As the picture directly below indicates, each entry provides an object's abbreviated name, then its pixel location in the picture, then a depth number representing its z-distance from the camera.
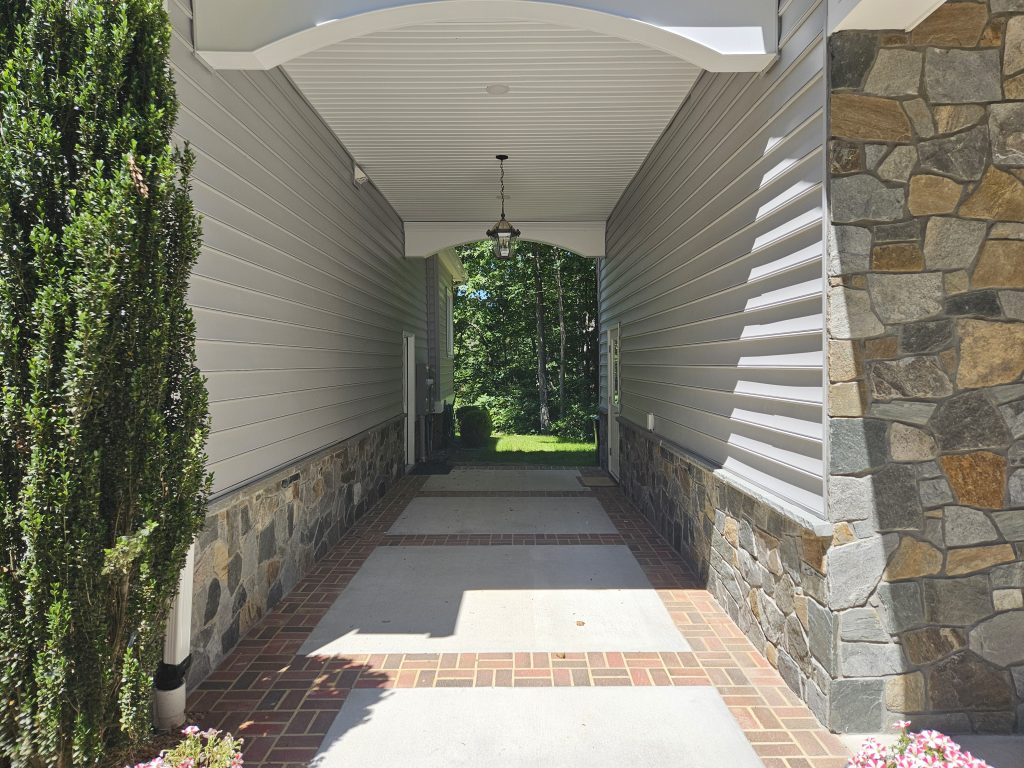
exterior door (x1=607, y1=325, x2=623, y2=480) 8.59
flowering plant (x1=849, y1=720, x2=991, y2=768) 1.75
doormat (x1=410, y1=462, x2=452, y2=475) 9.30
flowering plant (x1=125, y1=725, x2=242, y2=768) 2.03
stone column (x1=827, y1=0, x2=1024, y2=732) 2.62
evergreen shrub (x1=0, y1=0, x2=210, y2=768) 1.91
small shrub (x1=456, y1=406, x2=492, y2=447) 13.33
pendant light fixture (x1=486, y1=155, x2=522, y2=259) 7.13
